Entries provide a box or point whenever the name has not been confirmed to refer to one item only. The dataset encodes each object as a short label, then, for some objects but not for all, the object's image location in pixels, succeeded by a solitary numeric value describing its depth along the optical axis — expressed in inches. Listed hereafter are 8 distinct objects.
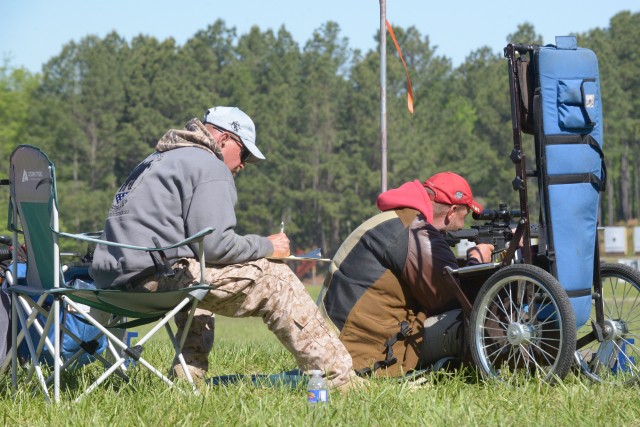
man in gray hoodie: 354.4
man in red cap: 400.9
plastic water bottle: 328.4
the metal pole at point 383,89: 570.8
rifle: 431.4
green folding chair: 342.2
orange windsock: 581.7
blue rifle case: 374.5
